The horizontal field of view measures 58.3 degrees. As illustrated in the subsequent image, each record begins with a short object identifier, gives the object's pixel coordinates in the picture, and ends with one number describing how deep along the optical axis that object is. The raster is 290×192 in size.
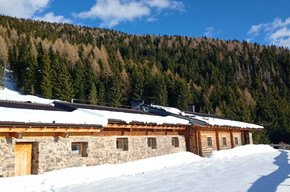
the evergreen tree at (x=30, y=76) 47.94
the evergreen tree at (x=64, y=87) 45.63
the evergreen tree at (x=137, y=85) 55.64
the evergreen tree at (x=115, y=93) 50.22
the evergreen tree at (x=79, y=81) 49.53
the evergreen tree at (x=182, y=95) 54.09
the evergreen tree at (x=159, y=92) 53.03
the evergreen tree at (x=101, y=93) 49.89
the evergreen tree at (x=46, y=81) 45.56
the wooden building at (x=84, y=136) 9.29
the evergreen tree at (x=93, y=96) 47.50
